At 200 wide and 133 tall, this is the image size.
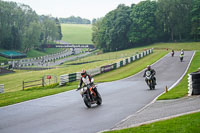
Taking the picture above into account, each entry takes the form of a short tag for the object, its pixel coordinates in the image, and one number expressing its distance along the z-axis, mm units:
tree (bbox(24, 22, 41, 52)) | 120044
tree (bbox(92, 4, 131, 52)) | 108625
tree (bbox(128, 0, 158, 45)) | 107812
